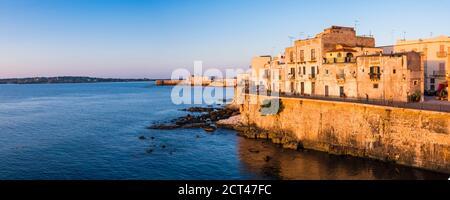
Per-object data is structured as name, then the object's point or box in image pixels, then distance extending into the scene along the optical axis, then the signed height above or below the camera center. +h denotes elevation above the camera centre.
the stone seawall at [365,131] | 26.72 -4.33
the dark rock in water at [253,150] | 36.94 -6.75
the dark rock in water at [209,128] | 49.07 -6.05
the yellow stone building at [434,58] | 44.03 +2.70
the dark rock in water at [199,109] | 72.82 -5.14
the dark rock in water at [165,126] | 52.28 -6.08
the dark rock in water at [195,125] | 52.47 -5.91
